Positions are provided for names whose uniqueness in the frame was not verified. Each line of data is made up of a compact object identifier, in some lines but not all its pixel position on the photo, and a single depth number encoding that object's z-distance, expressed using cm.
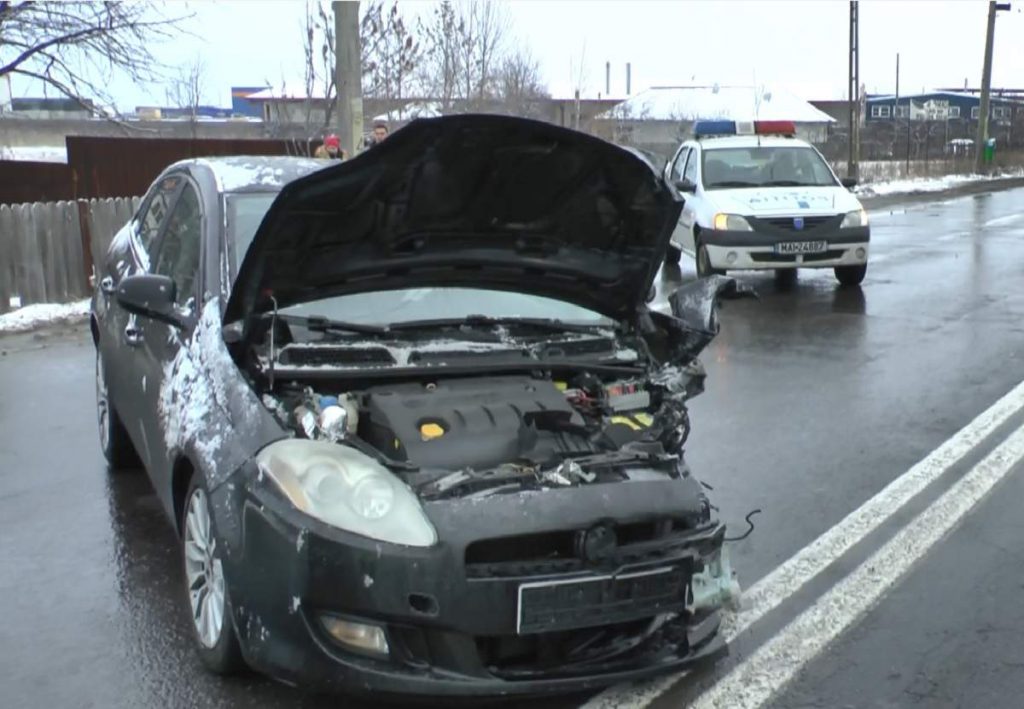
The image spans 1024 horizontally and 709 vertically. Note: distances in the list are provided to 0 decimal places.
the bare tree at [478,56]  3044
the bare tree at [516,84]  3421
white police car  1236
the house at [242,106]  8721
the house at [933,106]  6601
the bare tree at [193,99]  2254
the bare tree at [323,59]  1923
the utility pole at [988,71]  3891
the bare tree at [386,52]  2075
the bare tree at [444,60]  2892
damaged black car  317
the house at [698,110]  6556
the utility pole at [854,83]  3045
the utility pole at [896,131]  4732
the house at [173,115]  5925
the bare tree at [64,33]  1470
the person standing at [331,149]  1120
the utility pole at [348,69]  1204
